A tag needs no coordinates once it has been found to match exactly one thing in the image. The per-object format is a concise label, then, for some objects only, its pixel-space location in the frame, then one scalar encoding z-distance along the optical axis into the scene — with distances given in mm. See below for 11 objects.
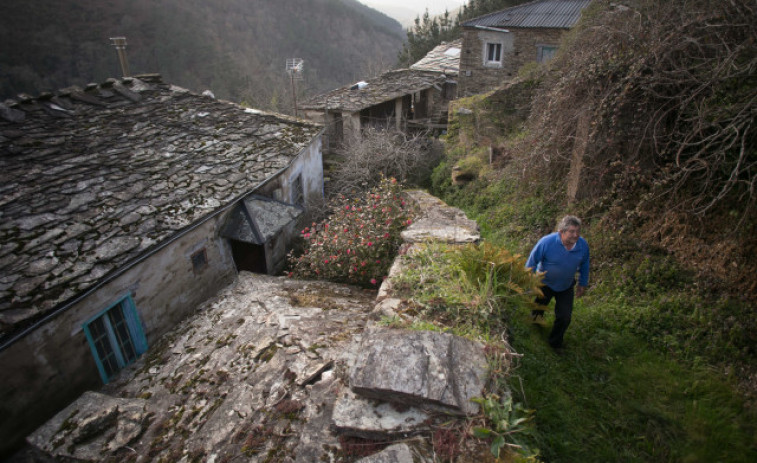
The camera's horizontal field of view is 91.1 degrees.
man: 3842
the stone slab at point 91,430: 3590
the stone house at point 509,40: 15148
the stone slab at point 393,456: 2180
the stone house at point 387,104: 16641
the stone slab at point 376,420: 2404
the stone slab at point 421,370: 2441
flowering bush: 6000
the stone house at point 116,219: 4547
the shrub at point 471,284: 3355
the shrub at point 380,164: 12094
